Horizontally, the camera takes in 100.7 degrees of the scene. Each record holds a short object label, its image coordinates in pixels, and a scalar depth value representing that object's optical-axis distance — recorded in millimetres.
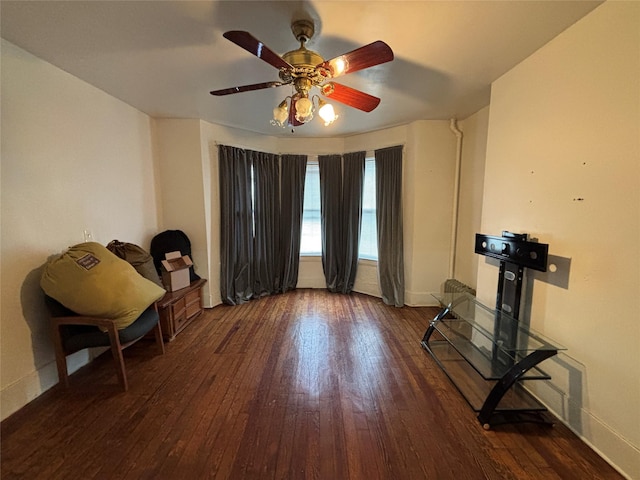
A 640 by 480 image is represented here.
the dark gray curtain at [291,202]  4176
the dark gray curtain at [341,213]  4047
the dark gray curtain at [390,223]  3699
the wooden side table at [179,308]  2725
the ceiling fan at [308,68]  1373
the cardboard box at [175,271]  2957
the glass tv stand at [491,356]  1677
